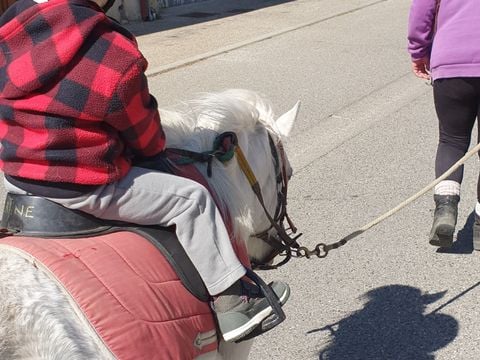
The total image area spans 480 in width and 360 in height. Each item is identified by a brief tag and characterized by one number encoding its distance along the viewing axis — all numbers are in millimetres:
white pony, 1862
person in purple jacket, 3949
